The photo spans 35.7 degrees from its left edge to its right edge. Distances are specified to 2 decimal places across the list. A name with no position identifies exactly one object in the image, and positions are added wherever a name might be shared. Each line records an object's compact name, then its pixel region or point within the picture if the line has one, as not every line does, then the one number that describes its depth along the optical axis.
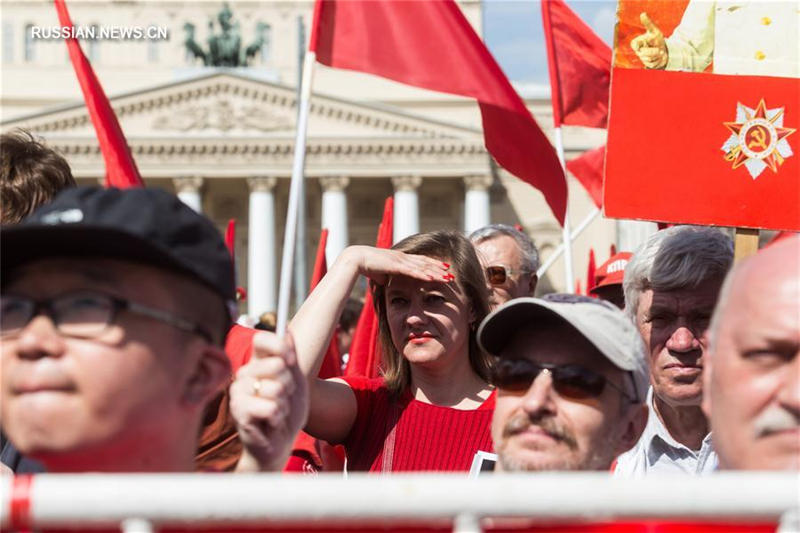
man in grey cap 2.05
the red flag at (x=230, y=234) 7.96
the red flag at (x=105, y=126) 4.58
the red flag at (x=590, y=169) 9.59
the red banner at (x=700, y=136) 3.88
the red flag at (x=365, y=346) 5.35
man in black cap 1.59
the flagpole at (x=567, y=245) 4.64
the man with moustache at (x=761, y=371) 1.63
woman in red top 3.17
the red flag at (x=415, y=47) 4.02
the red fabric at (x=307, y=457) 3.61
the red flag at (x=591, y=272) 8.87
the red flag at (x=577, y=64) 5.99
